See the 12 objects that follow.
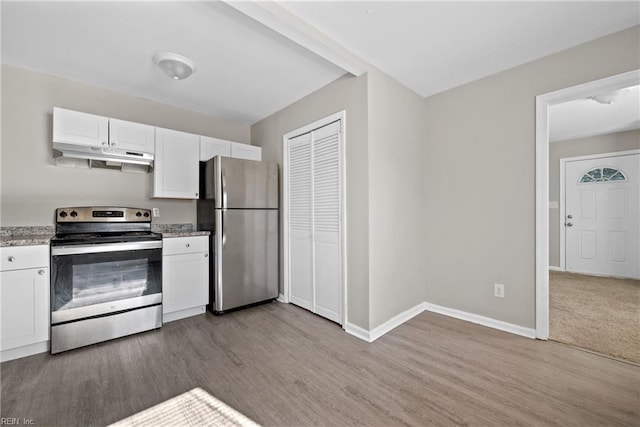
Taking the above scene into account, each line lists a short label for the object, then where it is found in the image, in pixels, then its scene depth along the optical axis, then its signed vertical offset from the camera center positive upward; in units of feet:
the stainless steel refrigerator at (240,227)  9.83 -0.52
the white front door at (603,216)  14.15 -0.13
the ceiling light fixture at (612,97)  9.46 +4.16
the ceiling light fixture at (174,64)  7.53 +4.30
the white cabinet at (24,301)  6.57 -2.18
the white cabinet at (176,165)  9.72 +1.83
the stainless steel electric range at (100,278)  7.19 -1.88
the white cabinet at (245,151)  11.63 +2.78
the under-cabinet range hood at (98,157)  8.46 +1.88
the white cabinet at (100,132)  8.04 +2.63
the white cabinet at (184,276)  9.06 -2.19
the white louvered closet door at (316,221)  9.13 -0.27
